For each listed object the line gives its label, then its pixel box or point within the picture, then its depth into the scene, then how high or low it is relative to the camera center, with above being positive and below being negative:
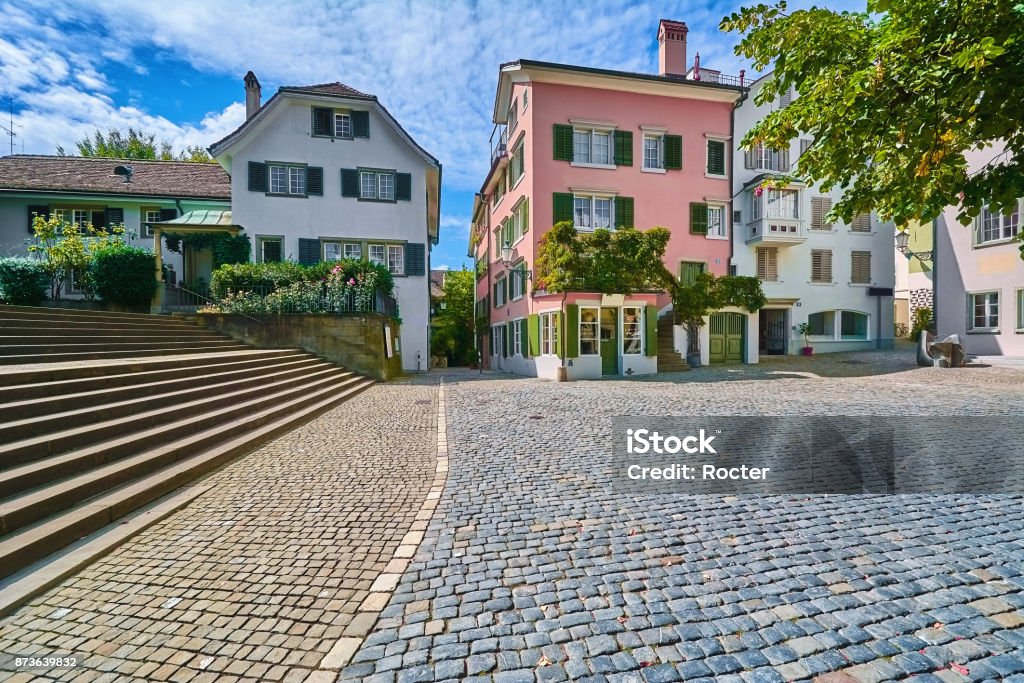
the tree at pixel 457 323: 30.81 +0.64
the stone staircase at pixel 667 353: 18.84 -0.84
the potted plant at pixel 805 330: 23.56 +0.07
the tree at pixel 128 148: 34.66 +13.55
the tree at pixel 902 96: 3.81 +1.98
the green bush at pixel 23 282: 15.25 +1.70
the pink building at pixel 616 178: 17.73 +6.58
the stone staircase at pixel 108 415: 4.04 -1.09
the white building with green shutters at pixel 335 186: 19.53 +6.12
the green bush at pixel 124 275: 16.38 +2.03
